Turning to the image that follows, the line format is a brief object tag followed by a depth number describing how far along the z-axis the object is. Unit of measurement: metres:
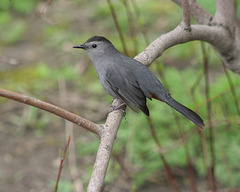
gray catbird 5.45
